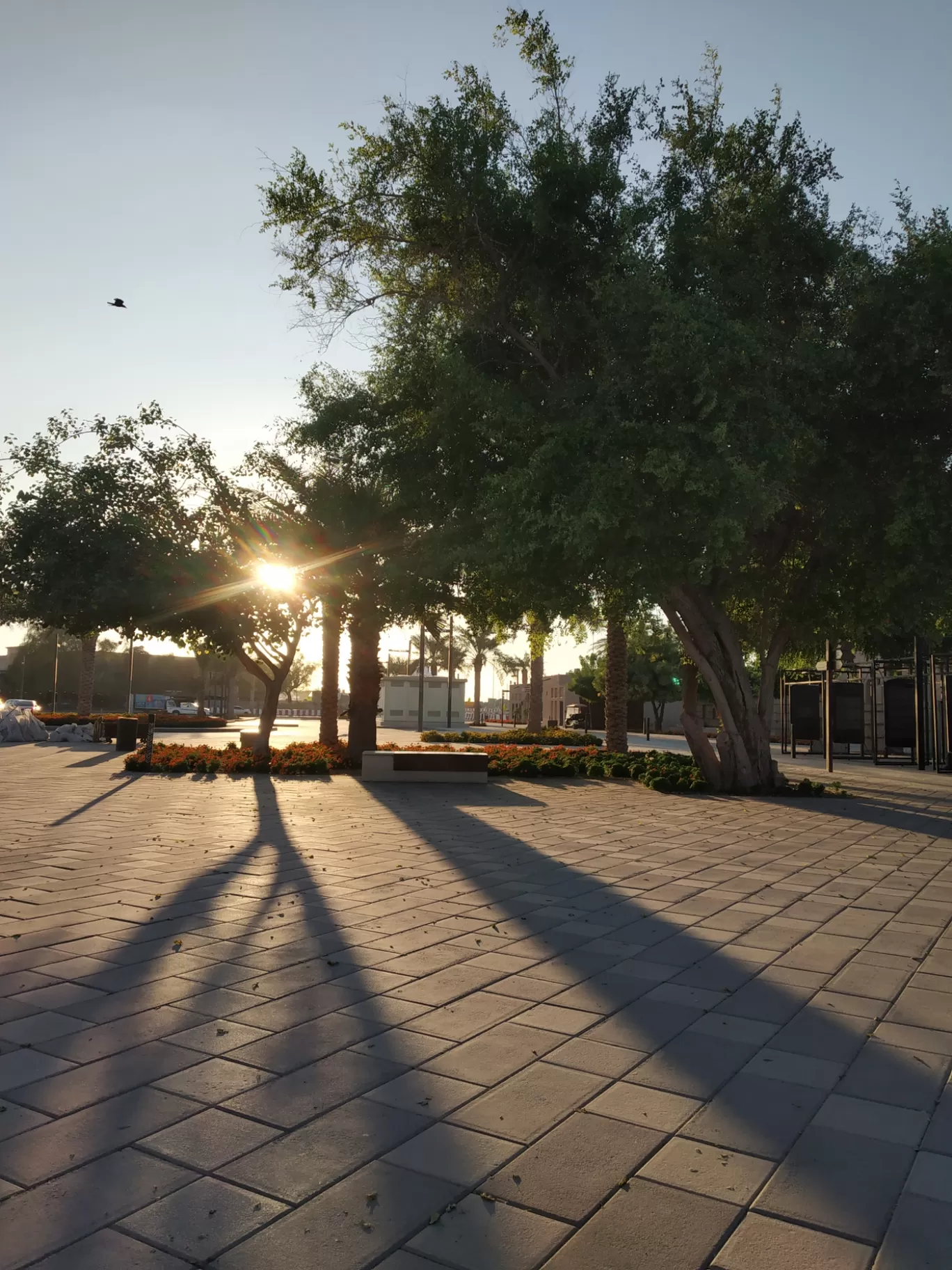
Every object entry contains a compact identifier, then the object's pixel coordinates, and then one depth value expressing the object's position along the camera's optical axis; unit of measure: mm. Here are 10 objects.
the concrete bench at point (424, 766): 16766
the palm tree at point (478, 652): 63150
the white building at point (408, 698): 57469
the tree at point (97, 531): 19469
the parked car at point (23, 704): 39919
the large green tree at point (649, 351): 11328
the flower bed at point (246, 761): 18188
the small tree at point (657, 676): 53031
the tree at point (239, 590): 19422
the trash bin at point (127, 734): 25938
